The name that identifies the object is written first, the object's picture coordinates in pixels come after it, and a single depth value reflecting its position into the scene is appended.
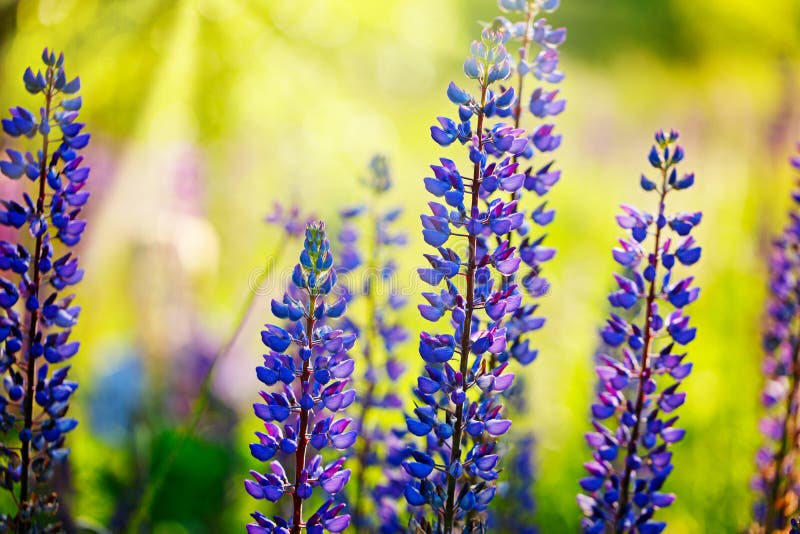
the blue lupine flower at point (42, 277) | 1.79
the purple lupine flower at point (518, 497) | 2.08
